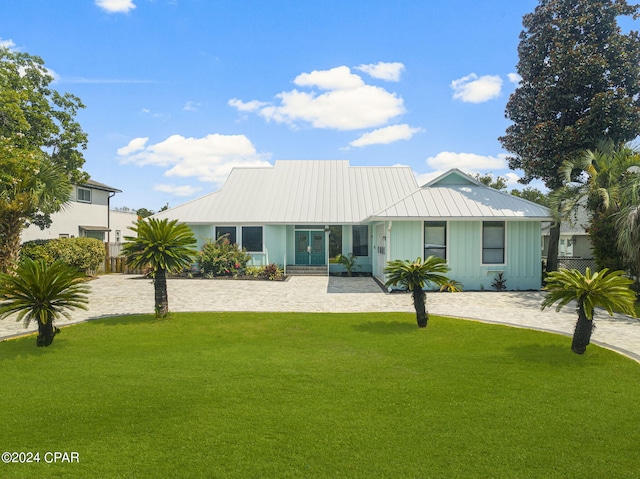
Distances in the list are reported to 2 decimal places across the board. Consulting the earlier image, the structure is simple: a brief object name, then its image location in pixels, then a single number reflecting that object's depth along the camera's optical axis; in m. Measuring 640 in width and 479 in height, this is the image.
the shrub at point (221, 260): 21.53
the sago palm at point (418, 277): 9.88
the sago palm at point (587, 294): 7.59
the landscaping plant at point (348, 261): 22.59
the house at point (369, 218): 16.75
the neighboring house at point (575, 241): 24.59
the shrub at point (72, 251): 18.38
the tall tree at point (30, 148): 14.87
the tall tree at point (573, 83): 18.52
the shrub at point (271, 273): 20.77
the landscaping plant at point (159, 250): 10.77
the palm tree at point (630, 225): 12.73
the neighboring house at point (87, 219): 26.09
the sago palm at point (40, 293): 8.34
